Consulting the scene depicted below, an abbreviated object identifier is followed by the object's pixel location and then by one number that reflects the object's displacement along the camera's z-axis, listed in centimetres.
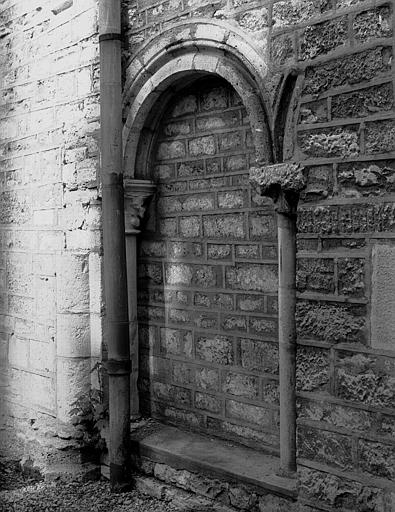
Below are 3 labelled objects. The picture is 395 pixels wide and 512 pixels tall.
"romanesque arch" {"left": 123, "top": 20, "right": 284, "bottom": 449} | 342
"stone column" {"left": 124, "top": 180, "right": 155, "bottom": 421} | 424
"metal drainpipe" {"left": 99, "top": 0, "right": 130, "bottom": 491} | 405
